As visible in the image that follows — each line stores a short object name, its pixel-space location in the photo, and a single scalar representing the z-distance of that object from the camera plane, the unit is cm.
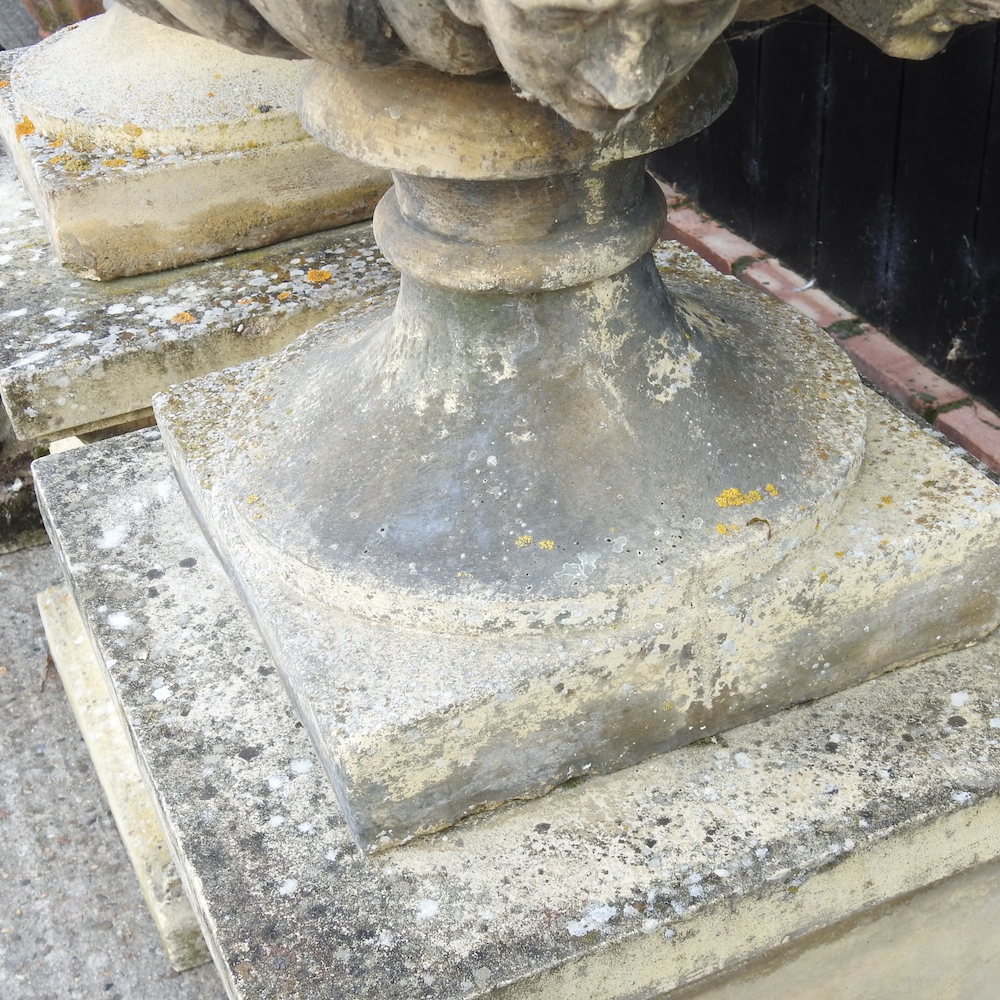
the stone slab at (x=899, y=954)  140
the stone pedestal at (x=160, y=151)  200
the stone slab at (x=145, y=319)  187
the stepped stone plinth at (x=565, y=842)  118
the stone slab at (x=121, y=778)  164
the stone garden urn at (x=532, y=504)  120
